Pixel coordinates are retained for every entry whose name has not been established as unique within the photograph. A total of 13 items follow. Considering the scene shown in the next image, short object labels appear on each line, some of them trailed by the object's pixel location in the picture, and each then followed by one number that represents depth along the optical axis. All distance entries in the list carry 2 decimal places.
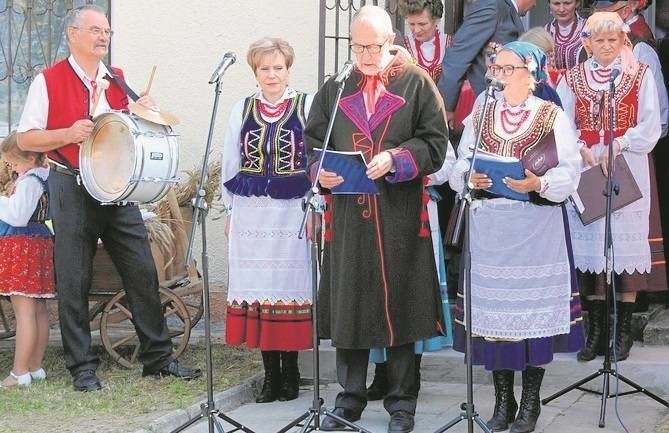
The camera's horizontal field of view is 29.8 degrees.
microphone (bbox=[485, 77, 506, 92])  5.45
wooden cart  7.55
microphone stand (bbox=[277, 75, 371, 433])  5.43
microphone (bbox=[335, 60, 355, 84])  5.45
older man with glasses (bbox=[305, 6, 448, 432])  6.00
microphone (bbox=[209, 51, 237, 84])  5.57
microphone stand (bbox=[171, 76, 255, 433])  5.50
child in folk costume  7.05
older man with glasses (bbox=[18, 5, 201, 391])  6.92
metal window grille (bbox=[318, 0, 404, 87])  7.82
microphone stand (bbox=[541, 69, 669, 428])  6.25
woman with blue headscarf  5.88
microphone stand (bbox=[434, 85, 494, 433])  5.37
